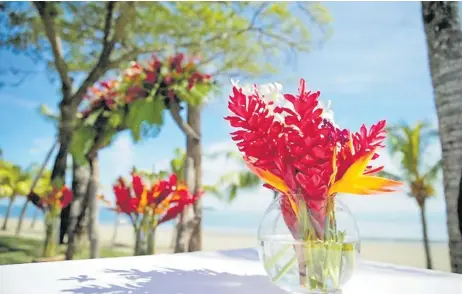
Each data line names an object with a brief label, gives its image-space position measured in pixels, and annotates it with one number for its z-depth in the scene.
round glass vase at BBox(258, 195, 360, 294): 0.70
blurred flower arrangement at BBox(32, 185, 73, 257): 3.22
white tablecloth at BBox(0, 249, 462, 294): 0.77
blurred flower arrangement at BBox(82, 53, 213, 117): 3.45
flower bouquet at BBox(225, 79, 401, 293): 0.70
